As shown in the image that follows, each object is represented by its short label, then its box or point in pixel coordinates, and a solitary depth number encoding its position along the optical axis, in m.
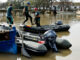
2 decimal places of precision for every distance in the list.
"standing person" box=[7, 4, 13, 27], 9.13
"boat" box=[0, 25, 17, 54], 7.11
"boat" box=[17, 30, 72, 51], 7.61
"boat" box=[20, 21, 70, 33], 11.55
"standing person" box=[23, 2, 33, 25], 12.22
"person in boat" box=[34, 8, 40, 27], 11.99
